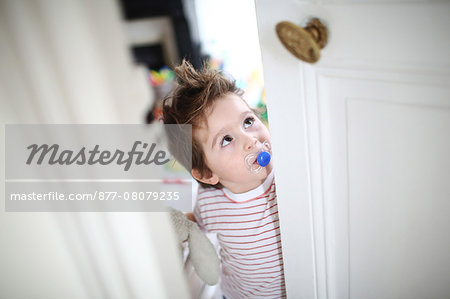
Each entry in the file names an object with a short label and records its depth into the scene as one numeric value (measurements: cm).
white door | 37
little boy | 71
